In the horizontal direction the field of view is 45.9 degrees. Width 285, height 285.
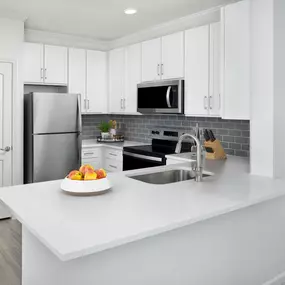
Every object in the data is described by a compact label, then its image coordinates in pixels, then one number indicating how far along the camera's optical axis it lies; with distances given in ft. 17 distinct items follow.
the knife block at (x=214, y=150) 11.25
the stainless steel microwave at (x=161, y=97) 12.73
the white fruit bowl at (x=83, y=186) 6.34
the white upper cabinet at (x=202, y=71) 11.53
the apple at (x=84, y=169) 6.61
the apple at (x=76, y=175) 6.50
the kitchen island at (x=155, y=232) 4.87
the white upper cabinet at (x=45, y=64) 14.64
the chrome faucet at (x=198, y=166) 7.72
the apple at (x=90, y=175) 6.47
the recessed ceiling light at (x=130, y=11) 12.04
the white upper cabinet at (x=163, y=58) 12.87
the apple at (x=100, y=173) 6.67
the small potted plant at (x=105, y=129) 17.04
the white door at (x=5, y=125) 13.57
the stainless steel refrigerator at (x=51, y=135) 13.73
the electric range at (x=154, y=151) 12.55
